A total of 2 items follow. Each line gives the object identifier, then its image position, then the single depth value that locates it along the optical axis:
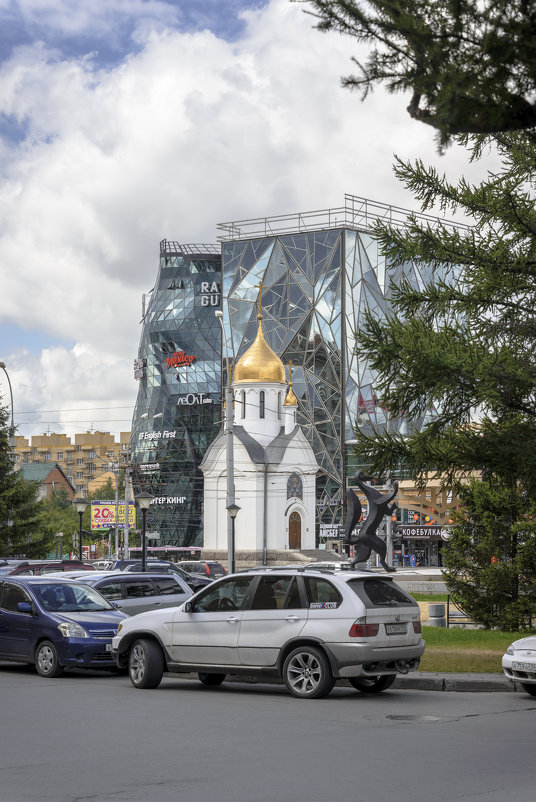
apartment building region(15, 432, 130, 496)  182.75
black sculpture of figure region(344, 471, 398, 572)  31.31
